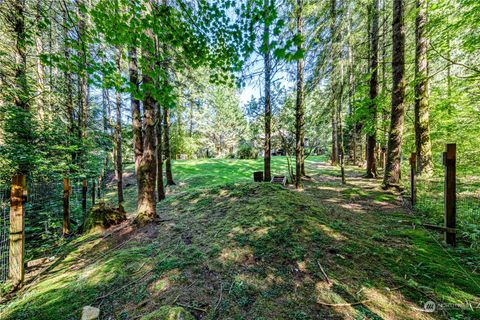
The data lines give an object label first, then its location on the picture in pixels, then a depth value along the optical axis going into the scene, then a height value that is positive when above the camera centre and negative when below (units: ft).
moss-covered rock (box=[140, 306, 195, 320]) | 6.23 -5.36
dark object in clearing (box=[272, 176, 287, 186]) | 29.01 -3.23
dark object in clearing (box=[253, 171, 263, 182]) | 29.23 -2.66
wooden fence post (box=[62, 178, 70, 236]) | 18.72 -5.23
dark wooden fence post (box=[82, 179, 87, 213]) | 24.10 -4.65
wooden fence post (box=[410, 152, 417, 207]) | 16.11 -1.83
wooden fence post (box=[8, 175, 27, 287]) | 10.12 -3.91
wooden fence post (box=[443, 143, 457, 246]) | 10.37 -1.70
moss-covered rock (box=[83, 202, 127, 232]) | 18.39 -6.01
